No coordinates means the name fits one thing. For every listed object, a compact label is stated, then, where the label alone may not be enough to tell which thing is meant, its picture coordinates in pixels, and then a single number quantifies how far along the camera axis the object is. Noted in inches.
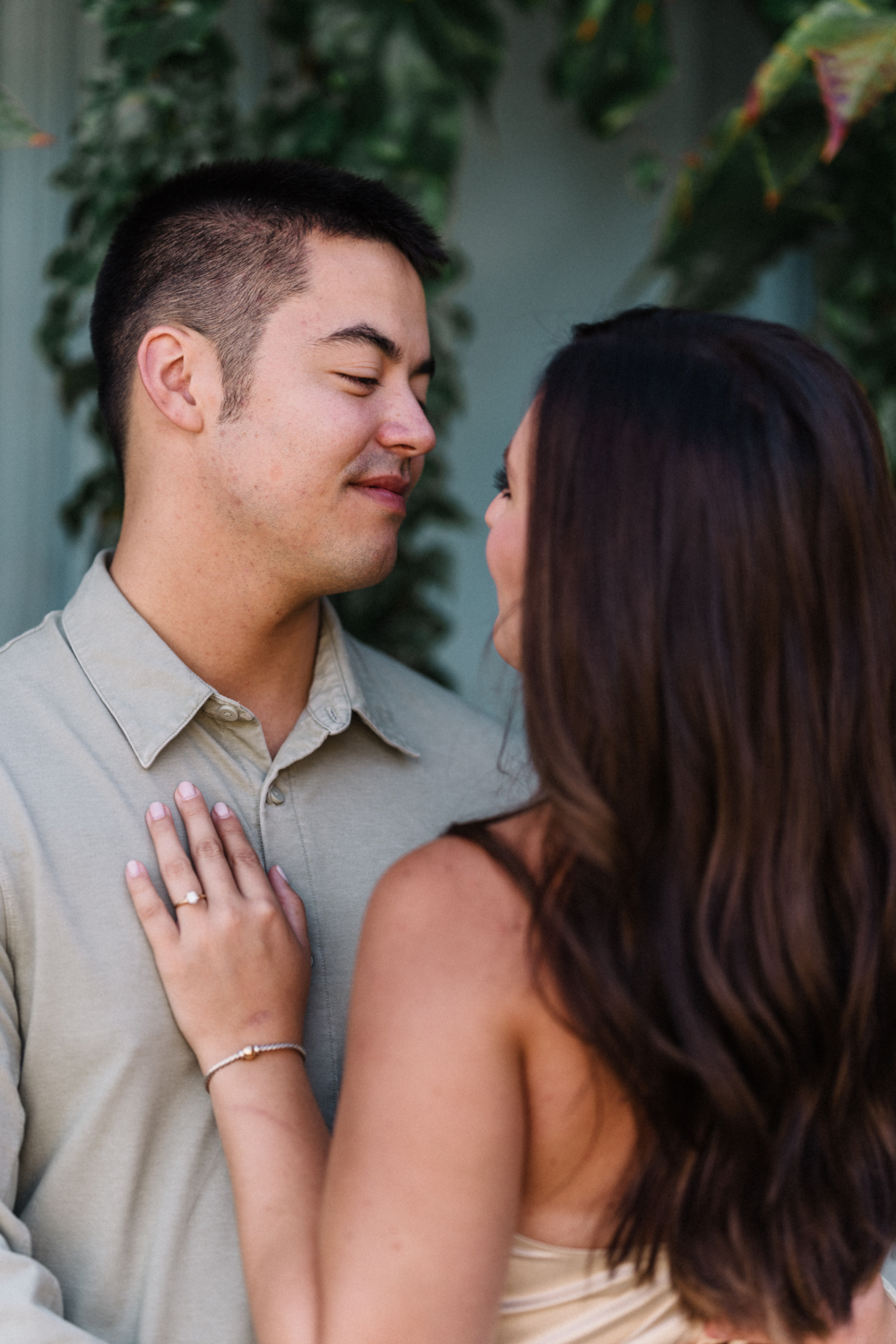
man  46.2
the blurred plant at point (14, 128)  66.8
